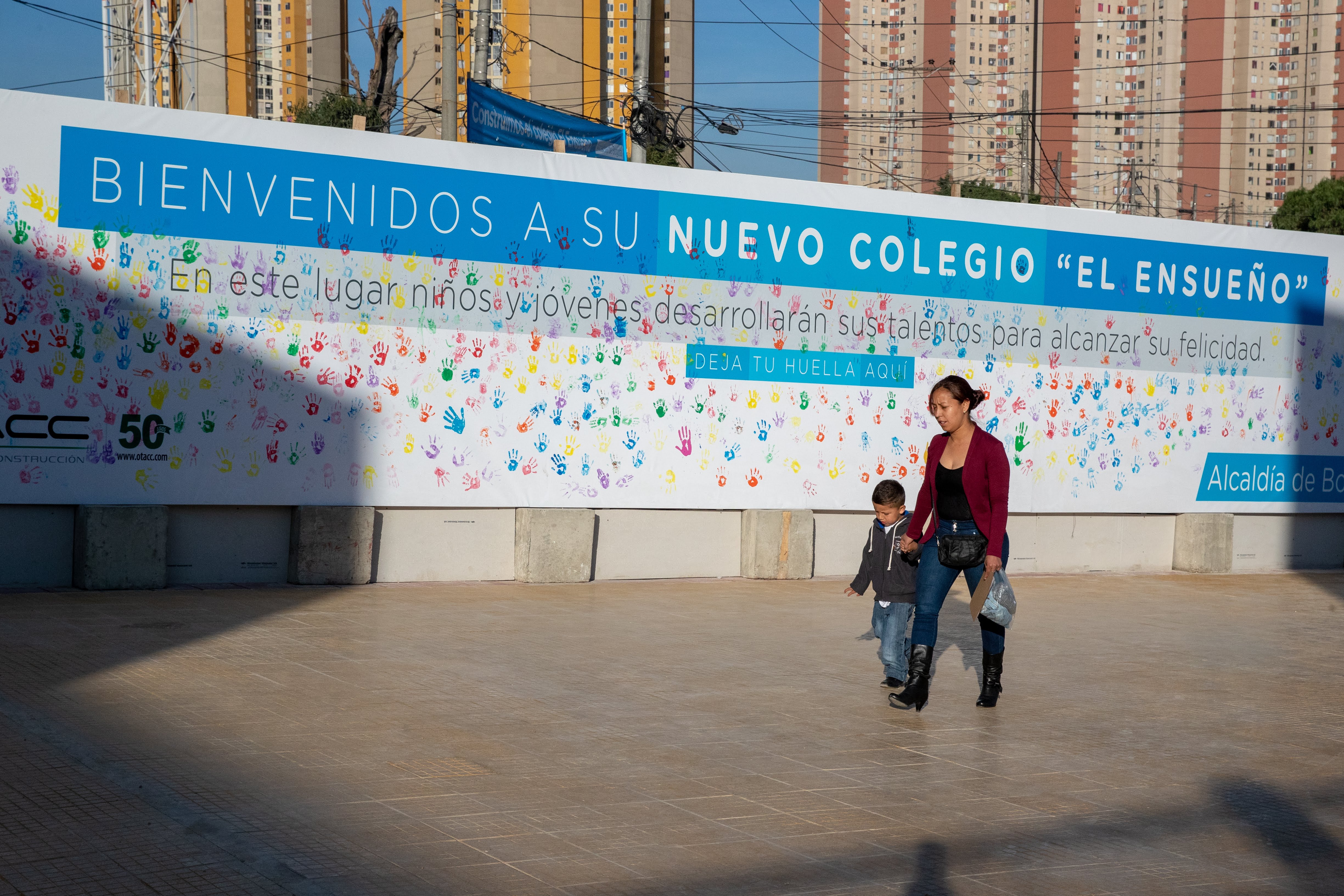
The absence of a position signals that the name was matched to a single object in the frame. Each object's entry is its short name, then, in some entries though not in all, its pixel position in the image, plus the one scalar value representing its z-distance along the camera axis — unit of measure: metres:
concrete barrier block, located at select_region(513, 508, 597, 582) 11.84
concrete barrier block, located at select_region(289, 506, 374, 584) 11.06
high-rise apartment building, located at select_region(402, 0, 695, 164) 62.06
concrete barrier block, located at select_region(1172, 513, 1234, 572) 15.12
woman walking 7.18
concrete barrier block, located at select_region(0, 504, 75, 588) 10.24
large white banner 10.34
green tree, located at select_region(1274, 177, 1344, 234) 51.50
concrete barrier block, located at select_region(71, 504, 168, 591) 10.24
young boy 7.74
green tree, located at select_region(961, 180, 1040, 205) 57.34
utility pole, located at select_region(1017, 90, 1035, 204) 35.44
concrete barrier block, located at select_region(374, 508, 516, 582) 11.54
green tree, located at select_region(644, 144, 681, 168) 43.25
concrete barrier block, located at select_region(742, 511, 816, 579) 12.84
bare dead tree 39.88
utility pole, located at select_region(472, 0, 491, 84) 22.56
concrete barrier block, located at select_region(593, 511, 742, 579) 12.40
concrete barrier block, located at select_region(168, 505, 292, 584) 10.80
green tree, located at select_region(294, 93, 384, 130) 46.69
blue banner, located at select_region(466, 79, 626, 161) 15.13
